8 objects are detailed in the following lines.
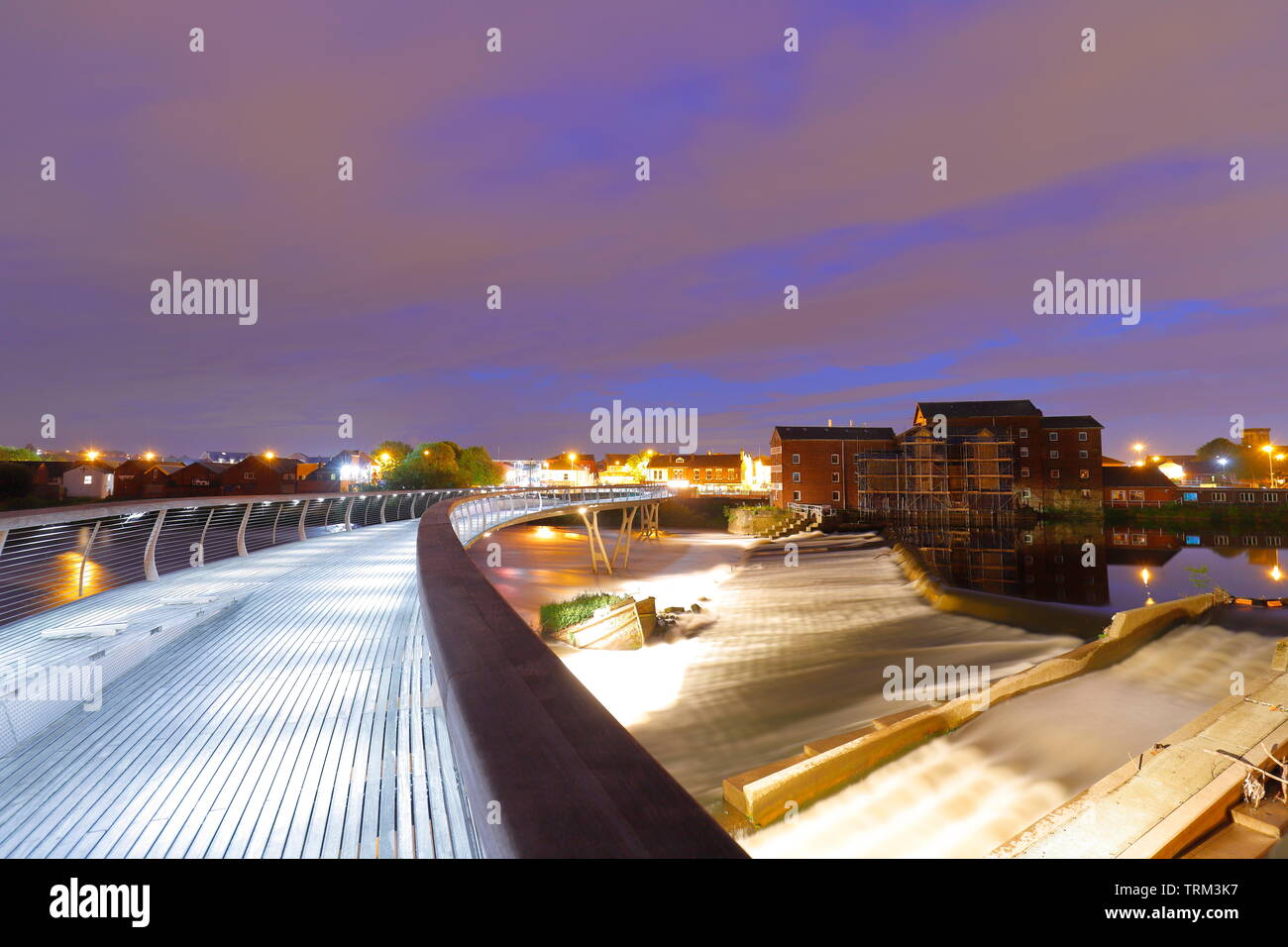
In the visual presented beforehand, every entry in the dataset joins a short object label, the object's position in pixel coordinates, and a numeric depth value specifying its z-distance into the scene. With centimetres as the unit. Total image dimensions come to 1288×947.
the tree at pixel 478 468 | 6202
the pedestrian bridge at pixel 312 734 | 126
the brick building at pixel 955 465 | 5278
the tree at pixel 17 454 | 7335
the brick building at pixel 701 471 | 9706
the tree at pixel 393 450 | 7491
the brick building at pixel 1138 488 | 5622
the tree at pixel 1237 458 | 8694
